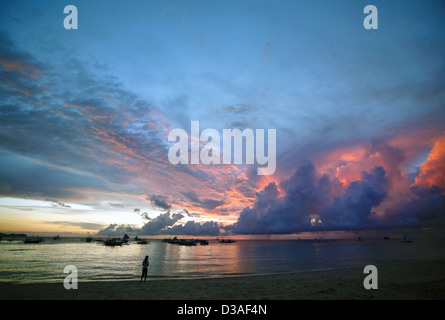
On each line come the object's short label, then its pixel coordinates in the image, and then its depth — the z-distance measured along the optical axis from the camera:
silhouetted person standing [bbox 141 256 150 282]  22.72
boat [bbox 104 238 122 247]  131.88
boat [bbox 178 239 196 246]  154.10
